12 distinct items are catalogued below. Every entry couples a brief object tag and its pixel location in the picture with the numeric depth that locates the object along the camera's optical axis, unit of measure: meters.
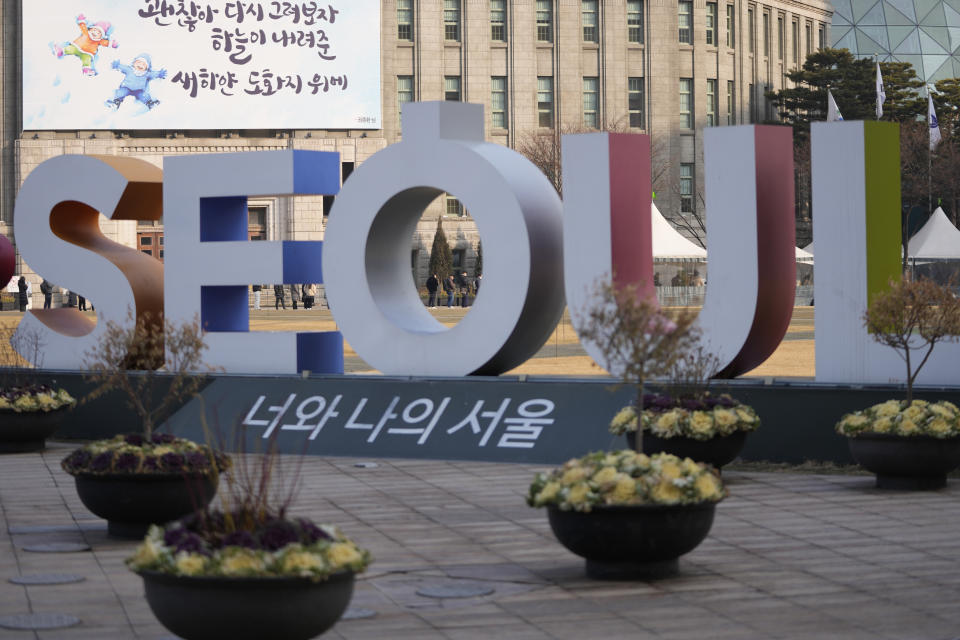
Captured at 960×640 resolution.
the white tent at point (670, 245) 46.88
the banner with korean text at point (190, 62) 72.12
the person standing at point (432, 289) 67.88
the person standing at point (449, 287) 65.69
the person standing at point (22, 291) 60.41
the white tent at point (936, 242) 52.84
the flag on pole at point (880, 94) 63.86
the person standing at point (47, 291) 61.21
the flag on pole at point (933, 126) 65.88
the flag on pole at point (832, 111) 59.22
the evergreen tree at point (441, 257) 76.00
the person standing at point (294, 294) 63.00
